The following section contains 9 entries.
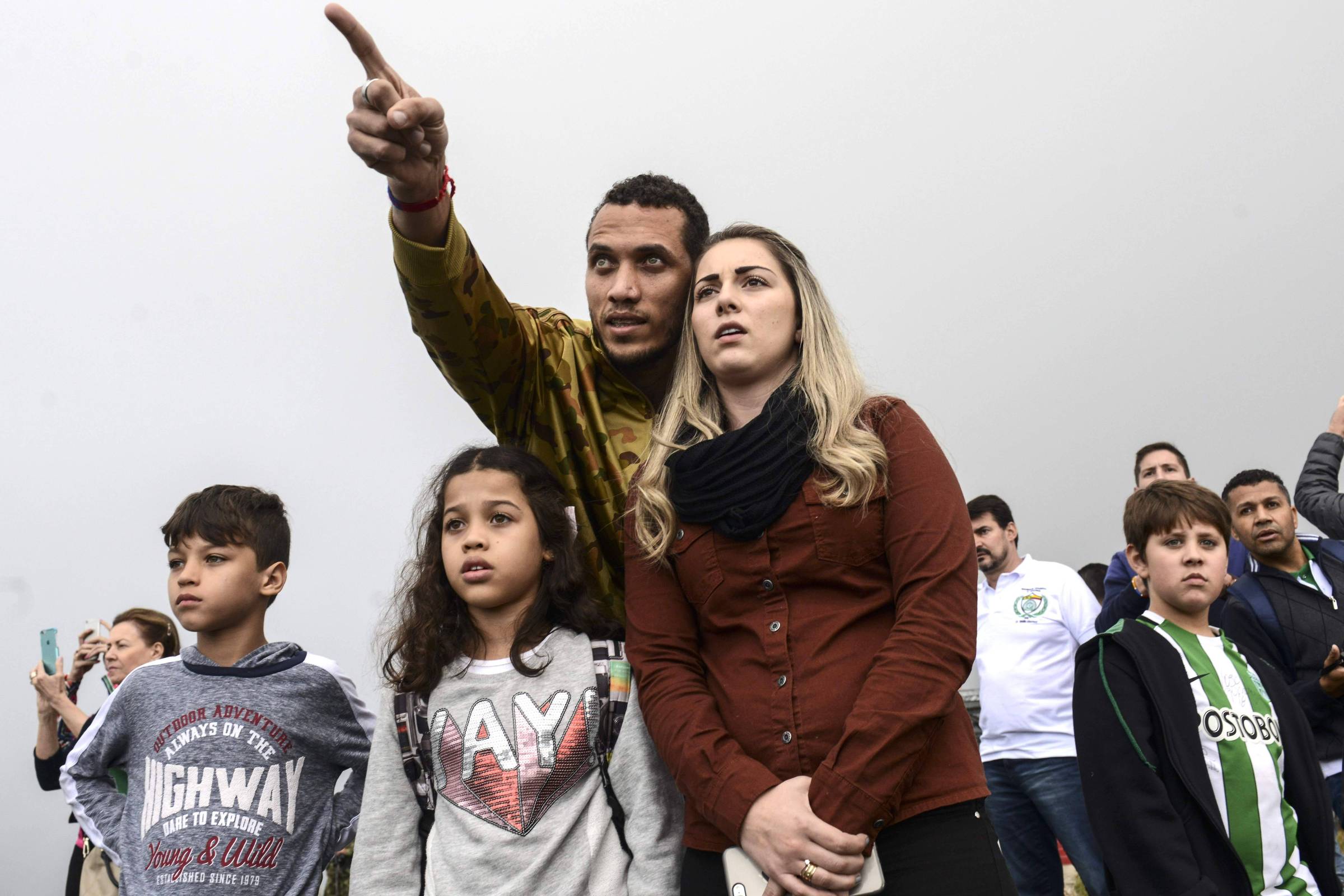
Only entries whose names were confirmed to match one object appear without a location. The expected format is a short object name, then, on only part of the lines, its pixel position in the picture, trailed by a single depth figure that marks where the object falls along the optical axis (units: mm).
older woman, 4098
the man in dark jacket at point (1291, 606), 3842
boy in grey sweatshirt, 2559
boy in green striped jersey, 2584
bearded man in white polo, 4918
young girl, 2146
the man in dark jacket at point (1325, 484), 4574
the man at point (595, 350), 2406
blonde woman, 1792
